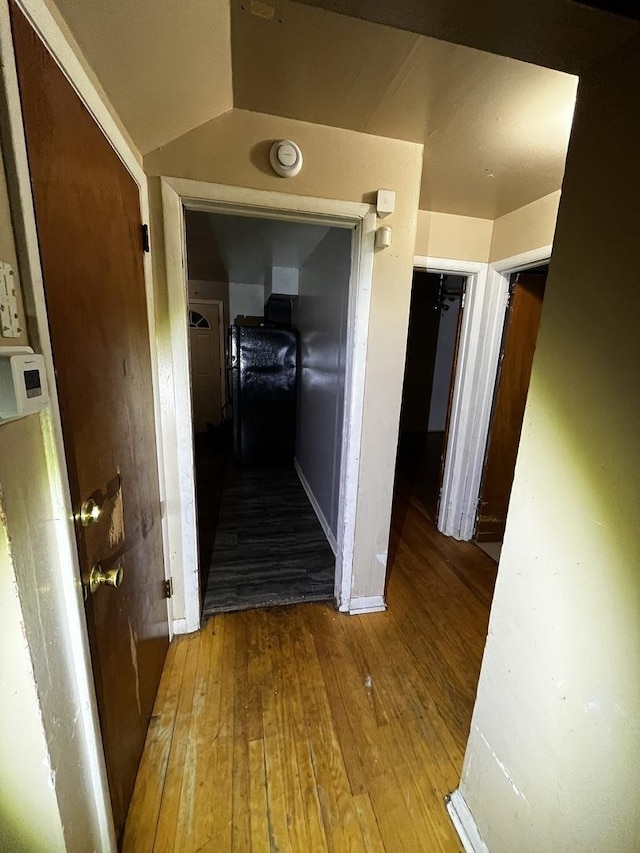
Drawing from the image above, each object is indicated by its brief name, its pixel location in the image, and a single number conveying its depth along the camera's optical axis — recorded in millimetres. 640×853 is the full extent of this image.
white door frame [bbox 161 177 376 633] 1396
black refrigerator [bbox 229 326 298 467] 3816
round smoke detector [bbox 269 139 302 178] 1372
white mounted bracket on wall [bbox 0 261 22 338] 544
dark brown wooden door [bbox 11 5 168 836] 679
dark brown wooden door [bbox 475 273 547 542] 2357
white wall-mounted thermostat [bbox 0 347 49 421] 528
